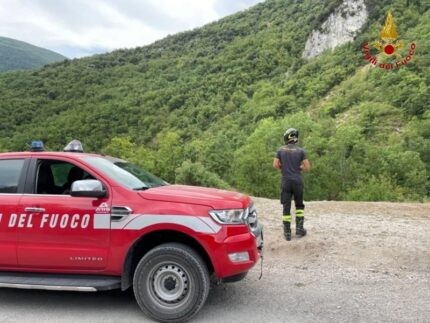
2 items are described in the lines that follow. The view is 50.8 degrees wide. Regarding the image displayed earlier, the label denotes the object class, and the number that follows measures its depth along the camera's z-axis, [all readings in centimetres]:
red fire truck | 451
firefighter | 792
